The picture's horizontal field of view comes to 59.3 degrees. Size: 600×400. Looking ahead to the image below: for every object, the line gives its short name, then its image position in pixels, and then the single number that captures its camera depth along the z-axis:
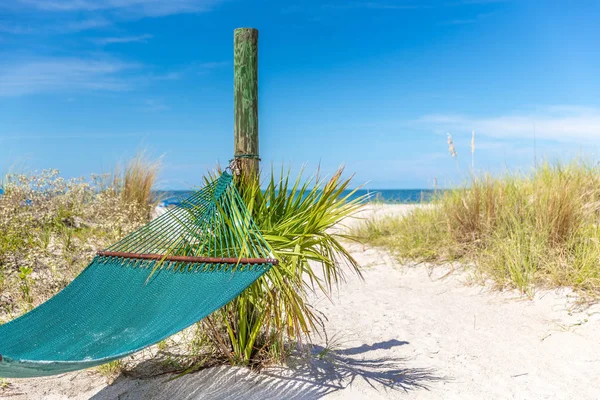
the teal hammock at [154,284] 2.07
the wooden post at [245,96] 2.79
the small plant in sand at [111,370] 2.66
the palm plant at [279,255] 2.35
